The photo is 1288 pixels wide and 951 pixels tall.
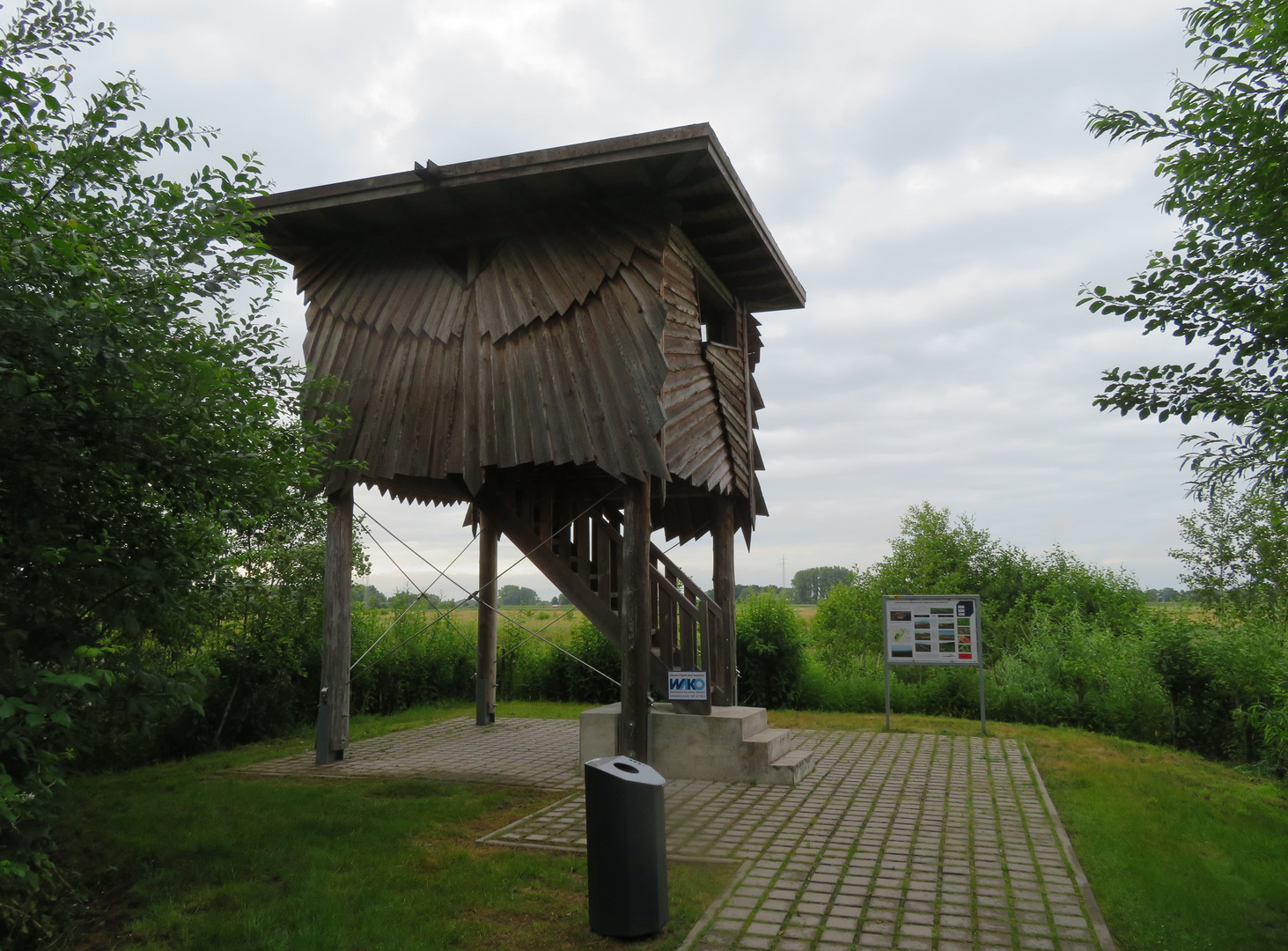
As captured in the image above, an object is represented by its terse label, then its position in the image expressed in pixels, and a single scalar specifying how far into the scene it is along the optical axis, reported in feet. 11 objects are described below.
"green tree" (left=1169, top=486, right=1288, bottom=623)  53.11
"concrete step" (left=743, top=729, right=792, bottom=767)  27.09
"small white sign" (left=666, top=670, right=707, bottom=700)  27.96
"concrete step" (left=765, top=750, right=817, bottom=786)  26.73
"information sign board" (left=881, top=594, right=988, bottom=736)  37.40
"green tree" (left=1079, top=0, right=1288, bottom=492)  16.78
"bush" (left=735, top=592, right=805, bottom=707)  47.73
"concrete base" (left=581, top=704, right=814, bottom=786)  27.14
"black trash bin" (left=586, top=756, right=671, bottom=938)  14.55
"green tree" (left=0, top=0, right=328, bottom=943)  12.17
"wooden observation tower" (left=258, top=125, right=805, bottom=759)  27.02
